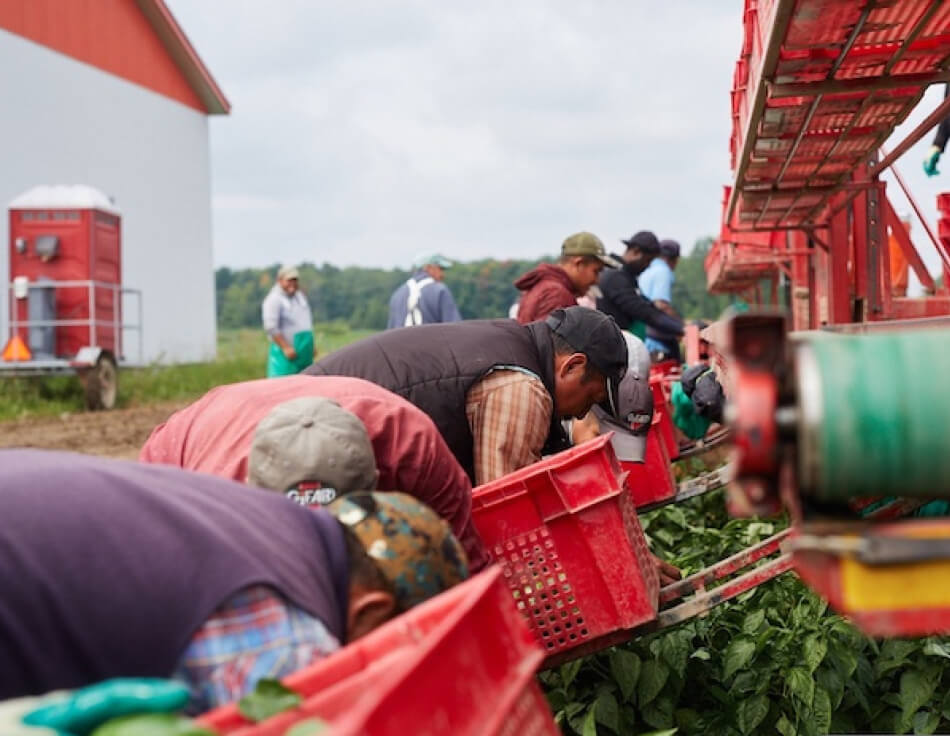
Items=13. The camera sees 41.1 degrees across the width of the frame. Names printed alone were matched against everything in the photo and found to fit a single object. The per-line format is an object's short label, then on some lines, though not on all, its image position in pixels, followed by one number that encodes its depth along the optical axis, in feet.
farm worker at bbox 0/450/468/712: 5.73
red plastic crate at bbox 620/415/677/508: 17.47
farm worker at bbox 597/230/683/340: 26.03
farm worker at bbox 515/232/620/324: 19.26
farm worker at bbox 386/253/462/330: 27.71
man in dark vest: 11.95
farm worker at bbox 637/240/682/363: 28.86
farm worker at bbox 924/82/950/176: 24.18
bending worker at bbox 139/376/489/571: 7.47
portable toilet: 44.14
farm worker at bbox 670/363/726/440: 16.33
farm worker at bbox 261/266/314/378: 34.76
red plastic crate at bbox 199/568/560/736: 4.94
